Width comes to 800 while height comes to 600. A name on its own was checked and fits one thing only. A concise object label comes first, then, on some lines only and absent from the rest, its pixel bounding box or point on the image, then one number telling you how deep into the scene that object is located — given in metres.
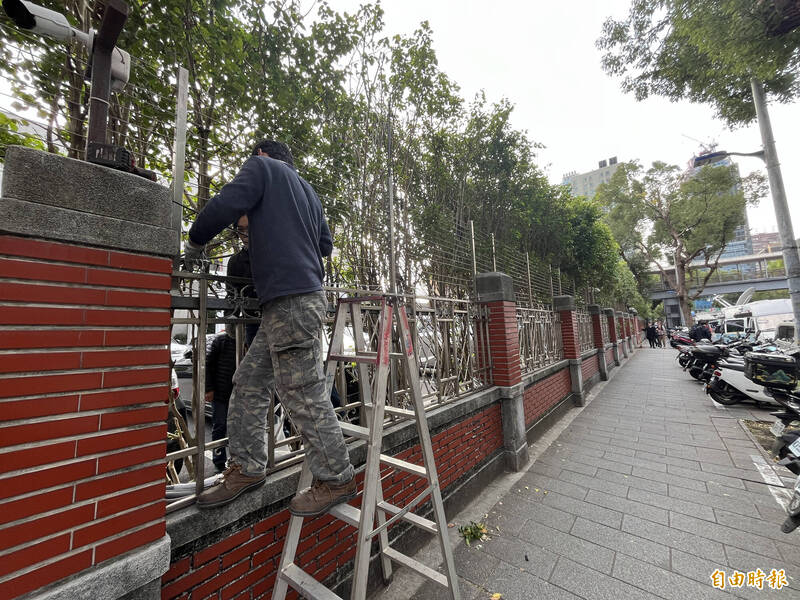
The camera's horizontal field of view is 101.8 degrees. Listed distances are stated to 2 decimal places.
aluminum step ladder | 1.65
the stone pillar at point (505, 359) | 4.34
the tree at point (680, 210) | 24.67
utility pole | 5.61
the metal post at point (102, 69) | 1.40
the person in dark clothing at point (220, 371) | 2.90
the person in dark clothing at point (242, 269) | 1.96
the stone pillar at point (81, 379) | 1.06
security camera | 1.17
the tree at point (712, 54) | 4.74
